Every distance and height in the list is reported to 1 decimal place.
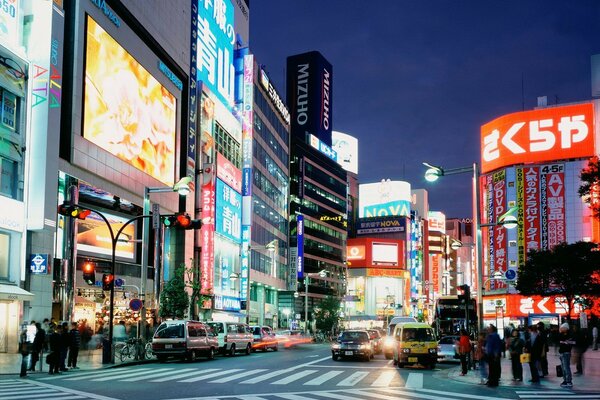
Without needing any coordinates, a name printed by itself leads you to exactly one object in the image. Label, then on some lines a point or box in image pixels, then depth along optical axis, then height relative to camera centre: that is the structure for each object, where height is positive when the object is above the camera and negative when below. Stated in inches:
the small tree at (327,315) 3698.3 -154.1
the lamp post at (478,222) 1052.5 +96.1
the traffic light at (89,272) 1034.1 +17.1
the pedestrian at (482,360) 865.5 -87.6
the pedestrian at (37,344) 943.0 -77.5
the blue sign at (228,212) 2731.3 +285.2
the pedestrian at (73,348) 1041.8 -91.9
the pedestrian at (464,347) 1003.9 -85.3
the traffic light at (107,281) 1102.4 +4.9
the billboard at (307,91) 5068.9 +1354.4
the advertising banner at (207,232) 2497.5 +179.9
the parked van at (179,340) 1246.9 -95.8
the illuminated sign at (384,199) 7111.2 +851.7
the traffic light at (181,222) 990.4 +86.6
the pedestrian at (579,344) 888.9 -69.4
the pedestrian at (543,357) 914.1 -92.7
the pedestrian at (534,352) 874.8 -79.1
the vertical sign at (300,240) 4178.2 +259.2
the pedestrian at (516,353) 885.2 -81.0
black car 1376.7 -114.5
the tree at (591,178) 1027.3 +153.8
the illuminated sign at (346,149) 6264.8 +1180.7
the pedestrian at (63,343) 962.7 -77.6
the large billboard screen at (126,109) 1787.6 +475.6
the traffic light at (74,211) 961.5 +95.9
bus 2036.2 -82.9
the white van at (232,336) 1513.3 -110.9
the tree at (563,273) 2691.9 +52.4
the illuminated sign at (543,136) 4077.3 +855.8
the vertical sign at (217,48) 2642.7 +893.3
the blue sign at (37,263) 1432.1 +40.5
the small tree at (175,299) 1974.7 -38.7
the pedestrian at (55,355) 949.2 -92.8
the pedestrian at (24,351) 897.1 -83.7
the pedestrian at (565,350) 814.5 -72.0
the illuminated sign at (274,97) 3412.9 +942.9
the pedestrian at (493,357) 841.1 -82.2
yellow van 1175.0 -97.5
